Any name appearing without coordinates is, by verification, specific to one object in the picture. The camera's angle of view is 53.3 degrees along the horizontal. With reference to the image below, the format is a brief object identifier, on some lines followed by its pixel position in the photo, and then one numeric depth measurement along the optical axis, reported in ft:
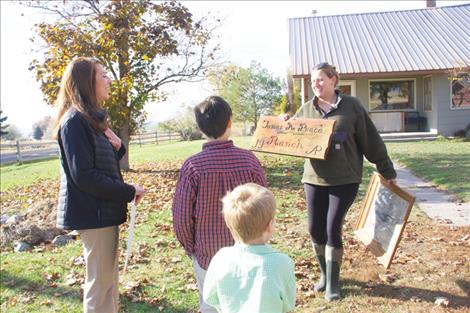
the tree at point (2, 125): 185.35
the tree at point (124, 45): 38.96
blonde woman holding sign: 13.25
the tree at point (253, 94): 109.50
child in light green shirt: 7.06
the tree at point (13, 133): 214.14
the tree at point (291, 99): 97.71
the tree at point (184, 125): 113.14
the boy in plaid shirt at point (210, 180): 9.01
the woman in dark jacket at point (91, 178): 9.56
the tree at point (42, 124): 286.05
